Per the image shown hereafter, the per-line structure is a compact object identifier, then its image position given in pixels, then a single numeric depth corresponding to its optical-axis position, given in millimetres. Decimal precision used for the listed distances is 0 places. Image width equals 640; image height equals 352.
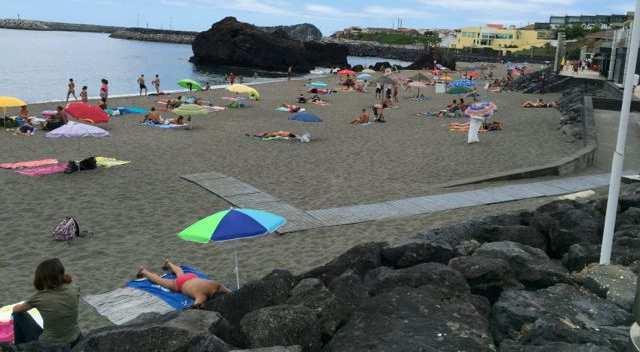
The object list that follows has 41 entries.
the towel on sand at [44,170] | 13758
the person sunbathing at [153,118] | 22938
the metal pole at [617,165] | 5703
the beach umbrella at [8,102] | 19984
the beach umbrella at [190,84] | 32375
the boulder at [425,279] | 4953
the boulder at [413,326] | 3918
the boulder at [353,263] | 6191
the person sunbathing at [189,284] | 6727
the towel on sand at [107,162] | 14703
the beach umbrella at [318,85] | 41300
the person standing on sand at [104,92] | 28089
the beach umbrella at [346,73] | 46844
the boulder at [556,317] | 4035
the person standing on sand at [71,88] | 30569
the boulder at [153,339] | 4289
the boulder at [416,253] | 6062
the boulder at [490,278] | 5281
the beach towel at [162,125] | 22016
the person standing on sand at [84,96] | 28048
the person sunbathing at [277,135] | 19797
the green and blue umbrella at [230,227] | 6902
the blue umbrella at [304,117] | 24473
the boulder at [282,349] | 4043
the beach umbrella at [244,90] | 28344
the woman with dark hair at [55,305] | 4973
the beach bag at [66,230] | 9440
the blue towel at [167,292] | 7062
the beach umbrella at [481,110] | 19848
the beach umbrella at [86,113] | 20488
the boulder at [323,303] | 4715
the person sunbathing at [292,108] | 28025
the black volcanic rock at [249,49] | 82875
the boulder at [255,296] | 5559
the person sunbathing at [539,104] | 30445
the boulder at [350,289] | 5012
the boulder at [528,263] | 5434
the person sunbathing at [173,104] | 27359
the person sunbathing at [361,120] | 24391
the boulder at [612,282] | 5066
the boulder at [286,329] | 4496
